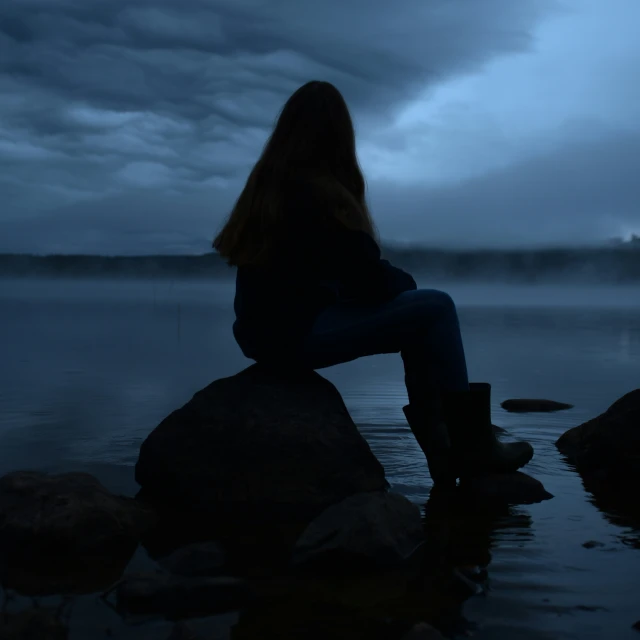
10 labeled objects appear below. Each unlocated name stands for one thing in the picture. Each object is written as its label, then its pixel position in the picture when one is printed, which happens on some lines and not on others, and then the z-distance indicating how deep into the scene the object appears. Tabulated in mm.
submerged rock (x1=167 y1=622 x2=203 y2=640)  2277
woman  3760
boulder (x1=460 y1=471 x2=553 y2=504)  3984
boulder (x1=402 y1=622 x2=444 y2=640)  2266
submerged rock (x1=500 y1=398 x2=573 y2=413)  6977
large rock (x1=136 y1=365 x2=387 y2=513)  3793
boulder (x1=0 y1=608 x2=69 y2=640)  2293
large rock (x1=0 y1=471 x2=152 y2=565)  3215
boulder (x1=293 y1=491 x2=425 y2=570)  2953
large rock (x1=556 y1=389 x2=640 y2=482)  4496
